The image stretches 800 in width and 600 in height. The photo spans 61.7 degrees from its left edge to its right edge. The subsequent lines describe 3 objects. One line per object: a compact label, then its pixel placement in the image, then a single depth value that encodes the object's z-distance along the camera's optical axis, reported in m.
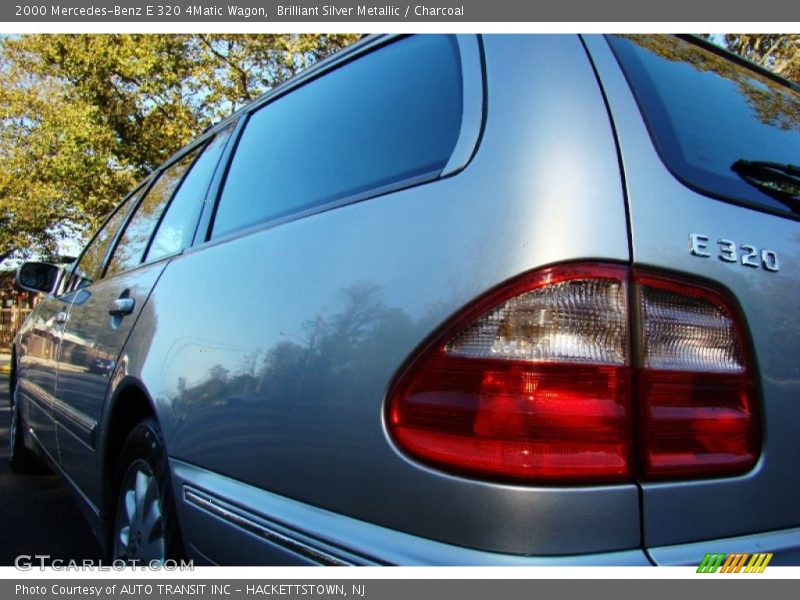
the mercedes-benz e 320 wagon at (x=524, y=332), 1.16
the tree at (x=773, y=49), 10.27
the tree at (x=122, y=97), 12.36
